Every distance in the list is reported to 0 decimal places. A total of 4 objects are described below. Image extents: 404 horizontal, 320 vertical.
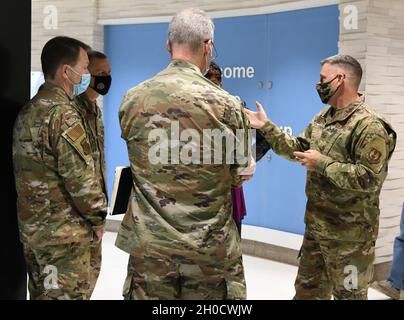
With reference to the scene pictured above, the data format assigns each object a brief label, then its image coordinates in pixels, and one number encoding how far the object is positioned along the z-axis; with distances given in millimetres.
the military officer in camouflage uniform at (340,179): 3150
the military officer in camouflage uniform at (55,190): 2787
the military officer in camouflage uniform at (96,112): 3471
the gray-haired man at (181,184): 2240
